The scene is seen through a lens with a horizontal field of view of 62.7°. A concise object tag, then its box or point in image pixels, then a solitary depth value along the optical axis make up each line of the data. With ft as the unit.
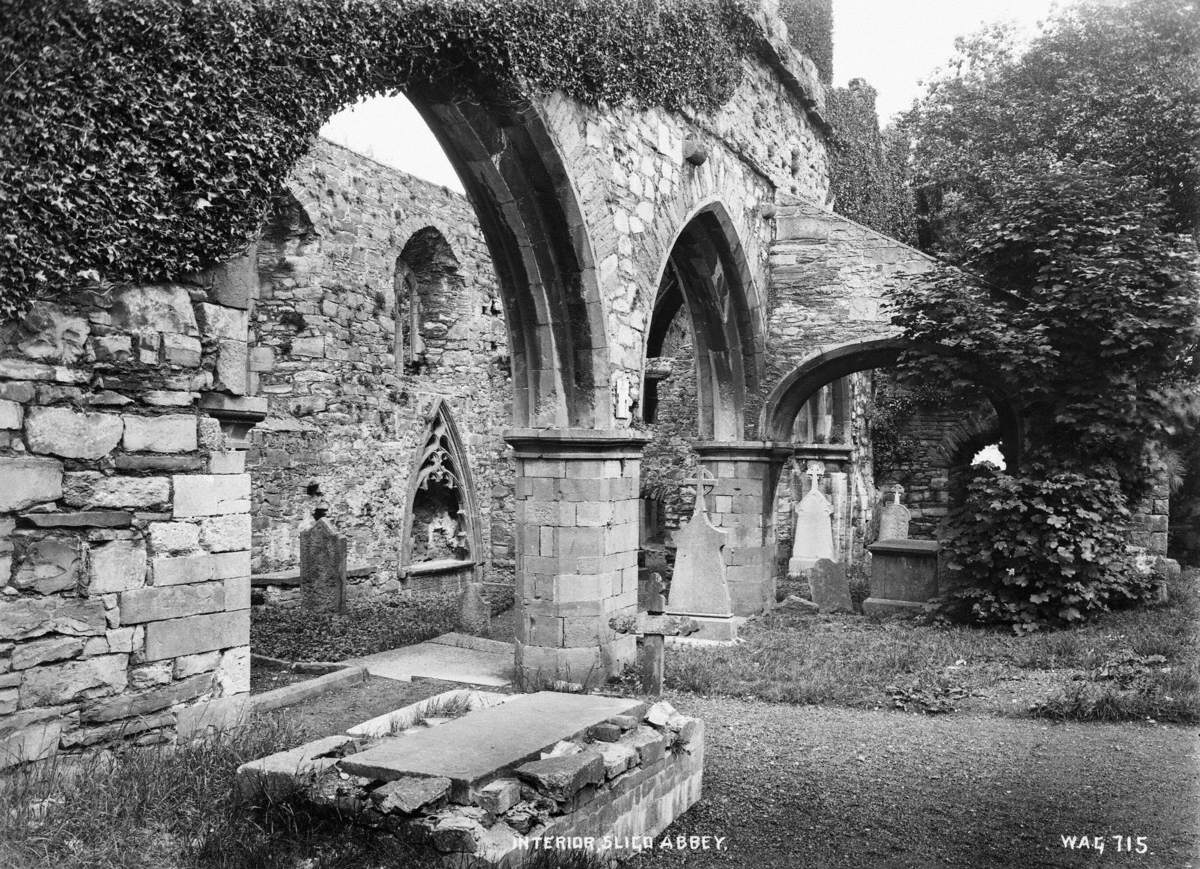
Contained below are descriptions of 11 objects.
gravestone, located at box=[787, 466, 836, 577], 52.34
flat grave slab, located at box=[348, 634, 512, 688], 27.45
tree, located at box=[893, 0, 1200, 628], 31.53
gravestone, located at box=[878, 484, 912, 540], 53.72
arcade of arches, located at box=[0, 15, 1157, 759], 14.73
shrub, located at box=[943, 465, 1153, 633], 31.27
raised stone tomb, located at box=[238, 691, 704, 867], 11.66
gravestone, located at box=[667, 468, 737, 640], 32.96
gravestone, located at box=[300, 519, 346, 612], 34.22
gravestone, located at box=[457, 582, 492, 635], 38.96
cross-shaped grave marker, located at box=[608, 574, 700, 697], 24.91
